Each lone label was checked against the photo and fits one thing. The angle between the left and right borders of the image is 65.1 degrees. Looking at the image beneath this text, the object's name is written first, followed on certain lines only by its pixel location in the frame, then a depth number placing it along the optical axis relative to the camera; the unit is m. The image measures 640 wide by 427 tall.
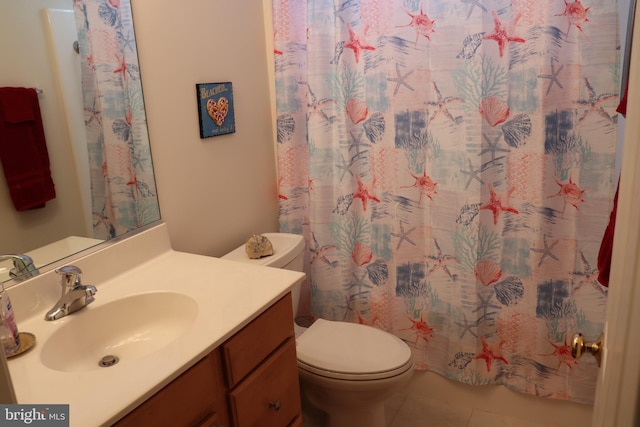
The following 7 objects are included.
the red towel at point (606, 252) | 1.24
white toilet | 1.75
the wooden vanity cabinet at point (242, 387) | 1.08
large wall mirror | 1.27
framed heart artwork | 1.85
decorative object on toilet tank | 1.90
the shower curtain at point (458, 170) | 1.73
